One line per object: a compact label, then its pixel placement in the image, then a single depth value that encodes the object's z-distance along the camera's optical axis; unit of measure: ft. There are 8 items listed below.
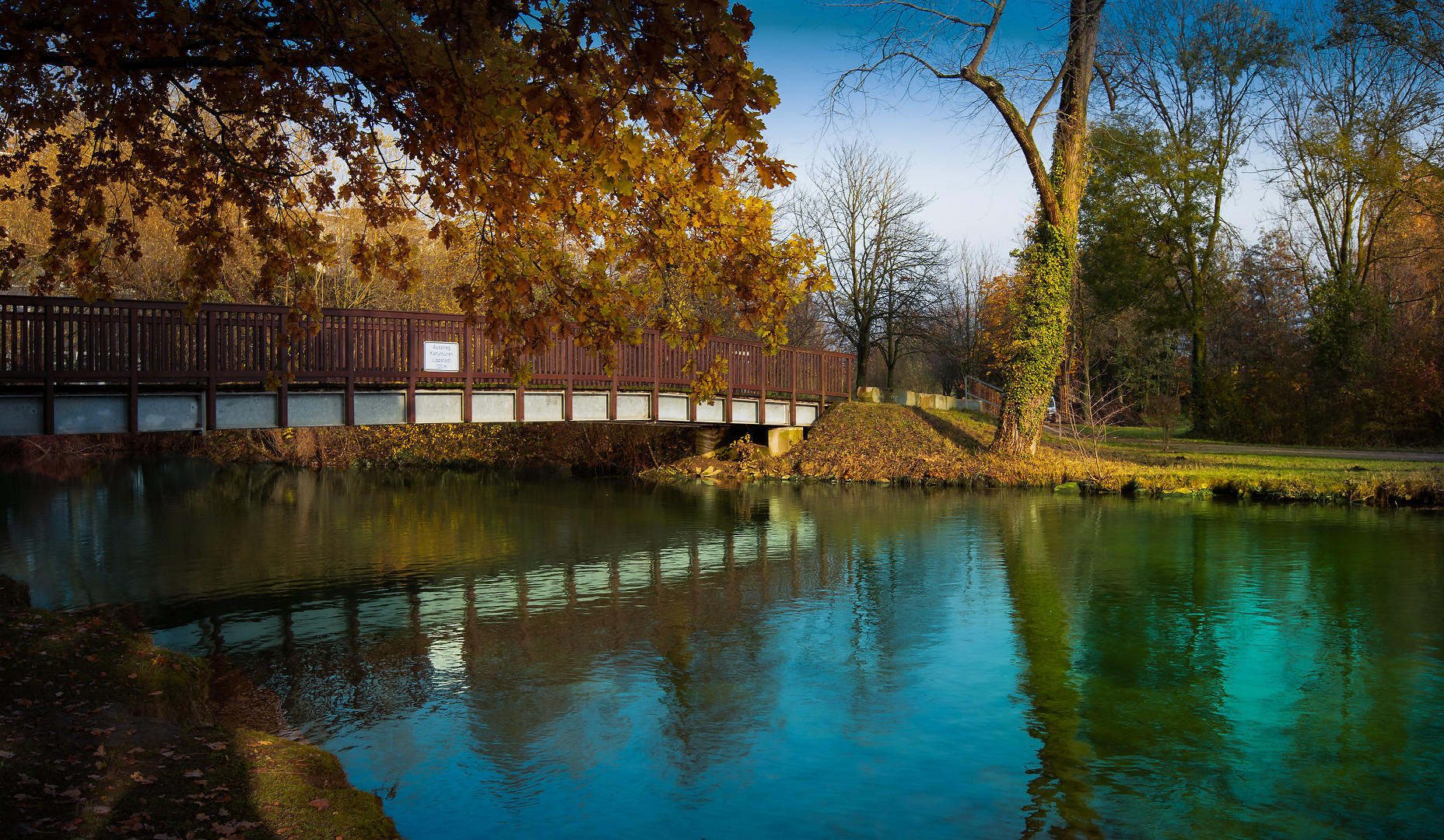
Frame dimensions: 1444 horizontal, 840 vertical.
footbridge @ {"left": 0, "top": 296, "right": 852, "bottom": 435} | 46.39
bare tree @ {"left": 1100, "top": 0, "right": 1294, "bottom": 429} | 101.60
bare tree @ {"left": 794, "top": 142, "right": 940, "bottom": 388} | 115.65
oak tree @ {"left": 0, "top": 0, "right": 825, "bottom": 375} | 18.22
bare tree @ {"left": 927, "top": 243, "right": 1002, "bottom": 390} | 131.44
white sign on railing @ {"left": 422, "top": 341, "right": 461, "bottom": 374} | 64.04
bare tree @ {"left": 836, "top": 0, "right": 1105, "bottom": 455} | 77.15
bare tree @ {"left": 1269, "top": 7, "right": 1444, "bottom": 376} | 89.56
